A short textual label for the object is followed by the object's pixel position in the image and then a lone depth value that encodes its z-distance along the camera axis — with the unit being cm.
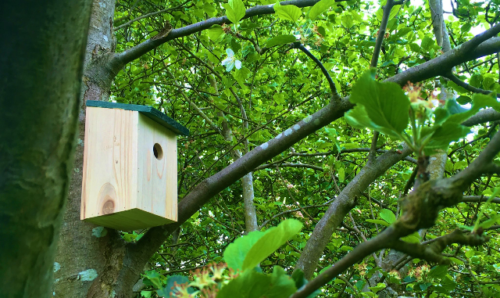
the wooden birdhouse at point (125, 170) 198
